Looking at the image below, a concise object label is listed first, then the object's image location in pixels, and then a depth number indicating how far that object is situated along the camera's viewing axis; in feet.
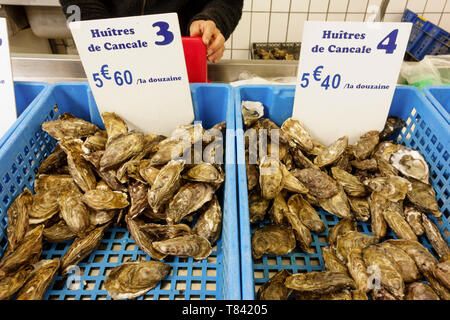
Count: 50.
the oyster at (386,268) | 2.84
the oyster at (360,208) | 3.71
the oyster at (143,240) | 3.18
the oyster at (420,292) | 2.76
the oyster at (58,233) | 3.35
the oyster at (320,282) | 2.76
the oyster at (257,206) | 3.63
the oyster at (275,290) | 2.79
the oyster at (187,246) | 3.13
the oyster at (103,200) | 3.40
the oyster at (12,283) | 2.74
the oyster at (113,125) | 3.85
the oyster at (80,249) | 3.19
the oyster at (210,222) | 3.34
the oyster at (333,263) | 3.09
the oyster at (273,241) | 3.31
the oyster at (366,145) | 4.17
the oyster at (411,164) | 3.79
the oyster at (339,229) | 3.47
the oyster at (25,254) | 2.94
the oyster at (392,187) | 3.57
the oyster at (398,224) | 3.41
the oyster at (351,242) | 3.24
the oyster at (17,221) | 3.15
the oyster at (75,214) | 3.30
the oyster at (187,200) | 3.31
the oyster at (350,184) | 3.80
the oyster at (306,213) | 3.55
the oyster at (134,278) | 2.97
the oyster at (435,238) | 3.24
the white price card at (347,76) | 3.63
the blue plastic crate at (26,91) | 4.54
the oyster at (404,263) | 3.01
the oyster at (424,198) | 3.53
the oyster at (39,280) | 2.86
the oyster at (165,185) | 3.22
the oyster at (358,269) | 2.91
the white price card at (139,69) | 3.52
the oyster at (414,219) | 3.49
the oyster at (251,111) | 4.31
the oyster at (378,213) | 3.49
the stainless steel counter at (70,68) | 5.41
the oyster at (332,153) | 3.94
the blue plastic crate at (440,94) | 4.34
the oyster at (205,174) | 3.35
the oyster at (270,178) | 3.45
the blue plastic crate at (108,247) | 2.88
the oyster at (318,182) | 3.65
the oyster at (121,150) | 3.52
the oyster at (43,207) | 3.38
